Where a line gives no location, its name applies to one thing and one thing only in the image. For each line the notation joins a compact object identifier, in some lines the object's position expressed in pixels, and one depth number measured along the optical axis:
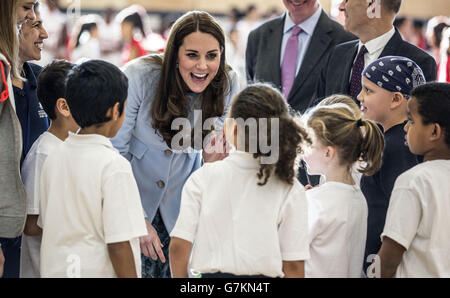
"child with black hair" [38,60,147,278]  3.65
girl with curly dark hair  3.70
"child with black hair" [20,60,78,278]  4.20
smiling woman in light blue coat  4.84
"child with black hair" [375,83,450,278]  3.91
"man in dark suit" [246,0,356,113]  6.98
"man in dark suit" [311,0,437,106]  5.58
